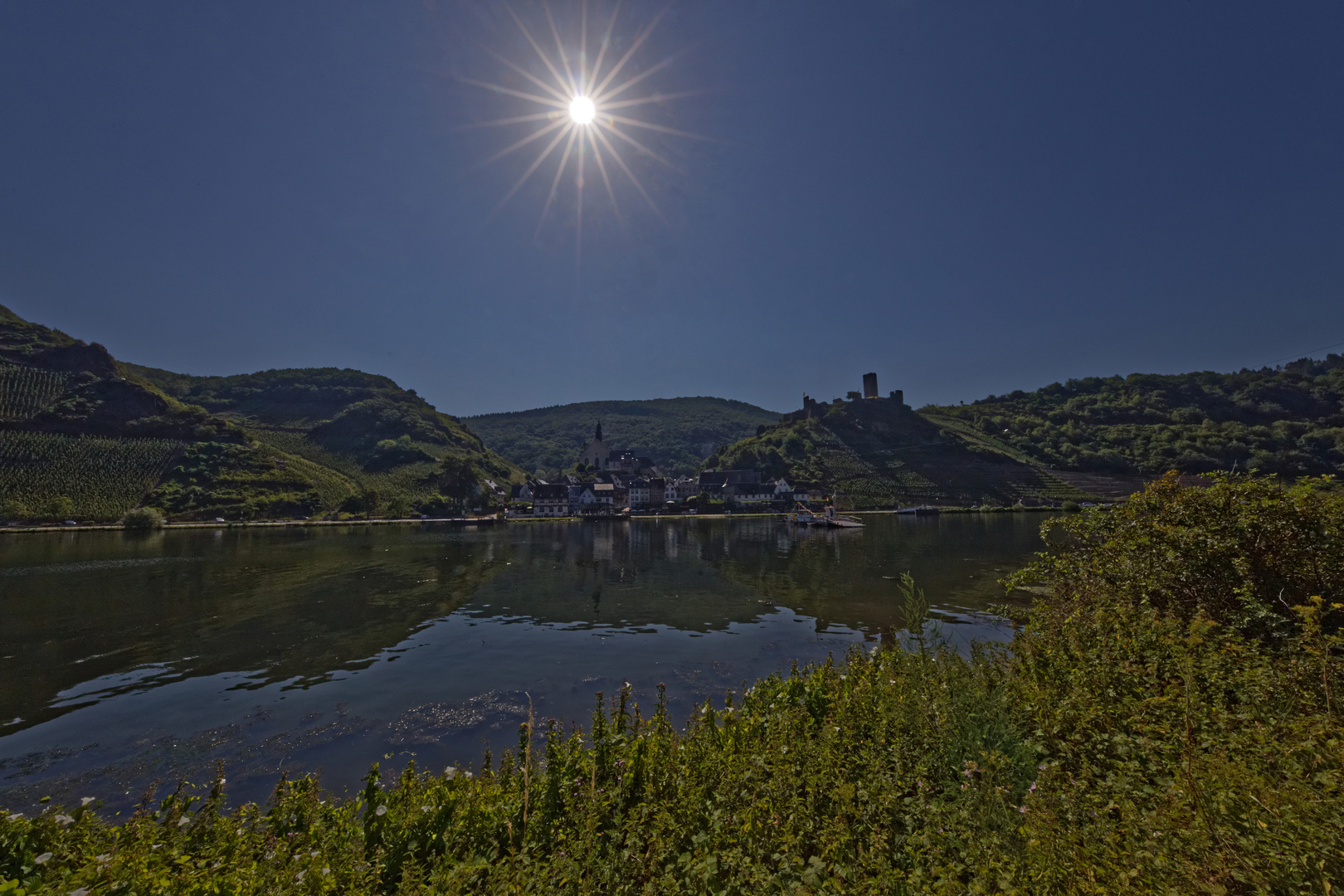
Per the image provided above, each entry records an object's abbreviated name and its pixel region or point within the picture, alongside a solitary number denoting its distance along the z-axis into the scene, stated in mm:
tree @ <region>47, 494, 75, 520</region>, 72000
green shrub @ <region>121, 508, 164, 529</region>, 68062
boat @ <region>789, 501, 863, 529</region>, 76000
